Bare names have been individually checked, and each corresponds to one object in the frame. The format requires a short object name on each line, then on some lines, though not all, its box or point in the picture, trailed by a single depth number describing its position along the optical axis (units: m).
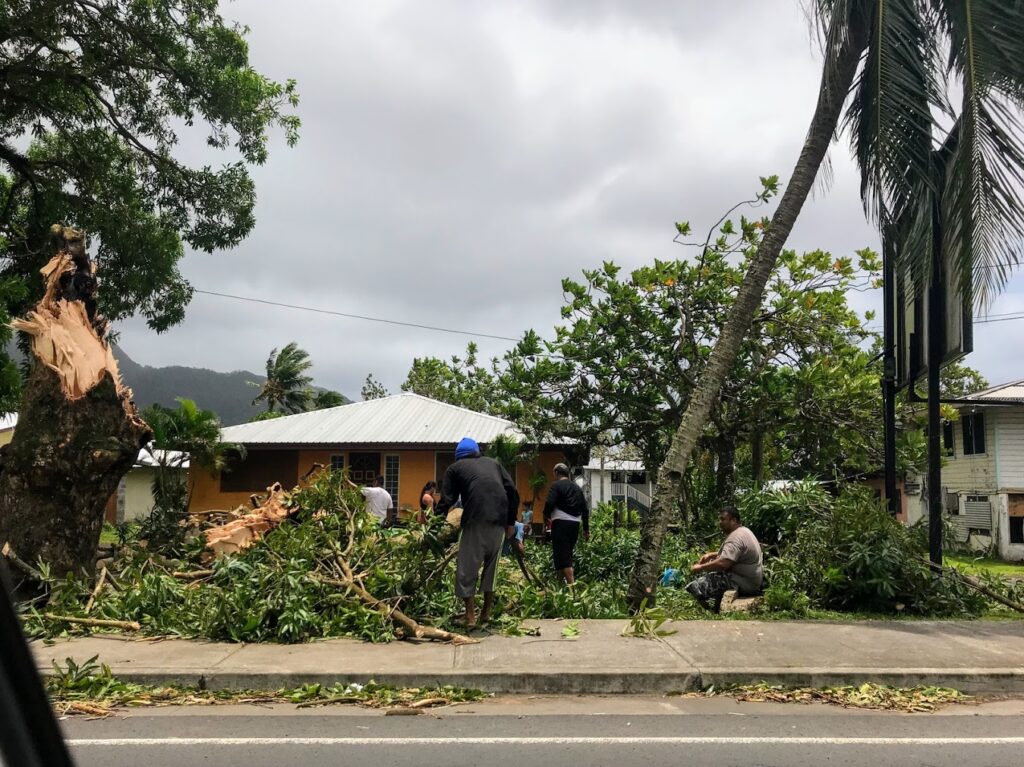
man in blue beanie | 7.80
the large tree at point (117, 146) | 13.86
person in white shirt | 12.71
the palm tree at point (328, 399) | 43.94
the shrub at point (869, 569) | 9.45
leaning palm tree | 8.22
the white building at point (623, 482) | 42.66
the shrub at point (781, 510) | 11.59
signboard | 9.35
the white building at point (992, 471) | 22.33
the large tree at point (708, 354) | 15.20
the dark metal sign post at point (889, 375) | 11.73
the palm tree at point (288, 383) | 48.59
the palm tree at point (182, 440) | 18.08
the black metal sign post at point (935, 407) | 10.26
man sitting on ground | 9.31
